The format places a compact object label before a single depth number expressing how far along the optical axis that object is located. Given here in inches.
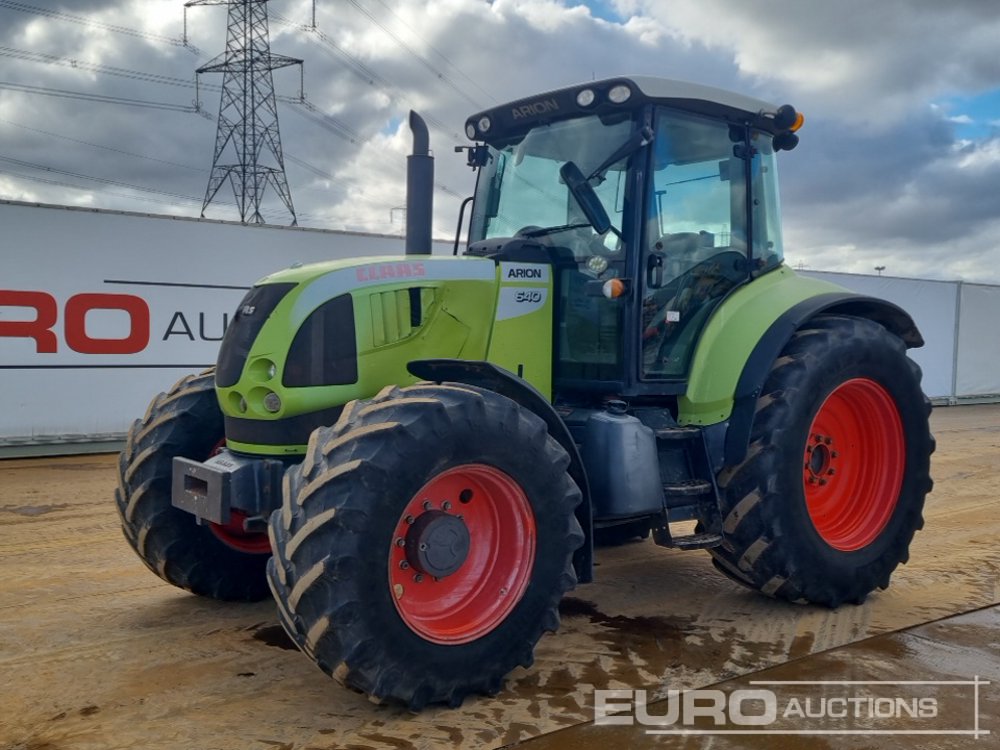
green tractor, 136.6
